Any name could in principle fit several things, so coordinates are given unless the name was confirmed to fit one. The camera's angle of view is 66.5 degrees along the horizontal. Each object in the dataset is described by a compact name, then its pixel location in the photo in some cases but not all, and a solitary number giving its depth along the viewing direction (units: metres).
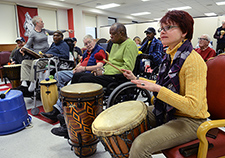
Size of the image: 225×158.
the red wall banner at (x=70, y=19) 9.11
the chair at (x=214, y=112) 0.91
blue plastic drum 2.22
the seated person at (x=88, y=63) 2.48
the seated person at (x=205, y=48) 3.25
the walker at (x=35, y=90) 2.85
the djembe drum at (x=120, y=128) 1.07
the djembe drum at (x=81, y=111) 1.53
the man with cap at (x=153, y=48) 3.40
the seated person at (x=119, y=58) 2.05
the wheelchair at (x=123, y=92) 1.83
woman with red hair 0.96
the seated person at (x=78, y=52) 5.46
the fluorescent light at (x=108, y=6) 9.33
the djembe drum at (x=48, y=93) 2.68
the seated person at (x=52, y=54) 3.36
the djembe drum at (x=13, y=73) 3.57
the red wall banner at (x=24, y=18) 7.44
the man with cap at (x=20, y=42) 4.77
